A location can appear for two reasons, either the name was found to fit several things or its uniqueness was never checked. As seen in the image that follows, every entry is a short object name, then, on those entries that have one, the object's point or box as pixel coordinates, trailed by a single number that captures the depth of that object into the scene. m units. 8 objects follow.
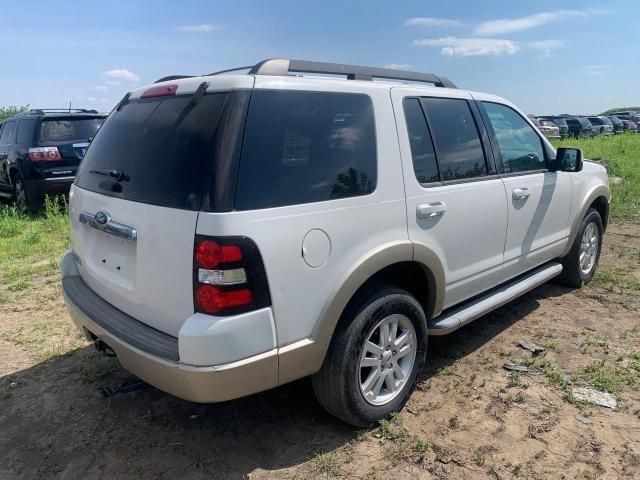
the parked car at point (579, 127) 27.77
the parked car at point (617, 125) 30.54
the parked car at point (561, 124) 26.79
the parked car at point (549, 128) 23.18
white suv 2.22
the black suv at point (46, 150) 8.59
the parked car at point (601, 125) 28.78
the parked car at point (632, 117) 33.22
